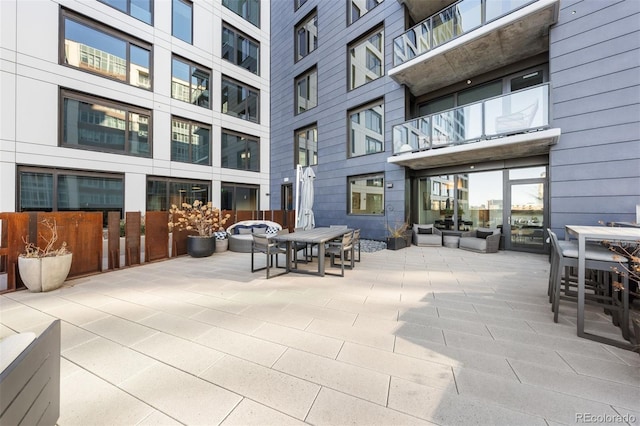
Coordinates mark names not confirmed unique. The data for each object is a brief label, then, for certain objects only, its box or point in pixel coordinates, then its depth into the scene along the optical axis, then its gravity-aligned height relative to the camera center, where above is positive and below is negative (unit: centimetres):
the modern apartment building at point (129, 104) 654 +357
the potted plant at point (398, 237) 747 -78
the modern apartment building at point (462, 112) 521 +285
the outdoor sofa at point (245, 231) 699 -61
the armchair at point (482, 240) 683 -79
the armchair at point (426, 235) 802 -75
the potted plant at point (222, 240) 697 -83
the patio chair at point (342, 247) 448 -67
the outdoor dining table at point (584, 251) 221 -35
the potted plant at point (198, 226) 607 -39
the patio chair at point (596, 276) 229 -71
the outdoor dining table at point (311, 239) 436 -50
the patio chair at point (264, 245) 454 -65
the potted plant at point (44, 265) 356 -81
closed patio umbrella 679 +29
